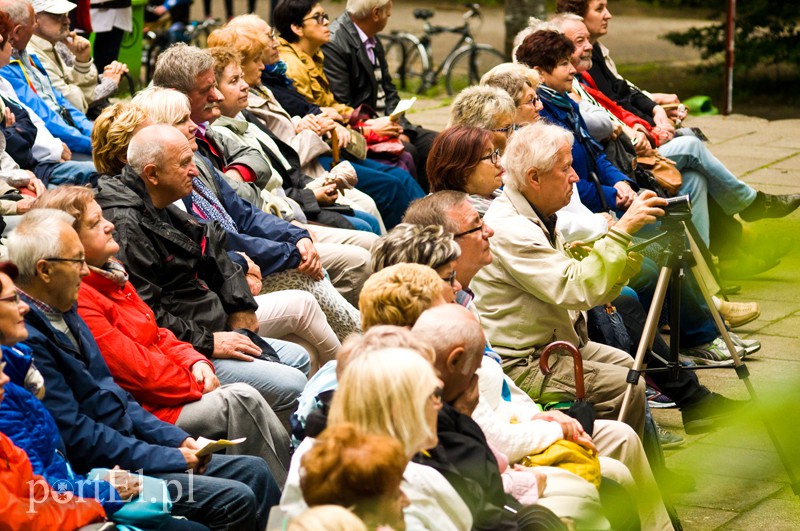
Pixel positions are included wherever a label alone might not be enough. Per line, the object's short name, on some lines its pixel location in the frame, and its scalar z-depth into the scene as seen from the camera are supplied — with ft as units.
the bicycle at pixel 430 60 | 78.37
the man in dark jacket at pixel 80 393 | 18.77
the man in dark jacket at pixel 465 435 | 16.93
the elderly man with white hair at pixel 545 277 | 25.01
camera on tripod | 24.89
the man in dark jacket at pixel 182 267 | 24.48
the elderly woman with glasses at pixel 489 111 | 33.05
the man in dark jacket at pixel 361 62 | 44.33
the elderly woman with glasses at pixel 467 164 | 28.09
